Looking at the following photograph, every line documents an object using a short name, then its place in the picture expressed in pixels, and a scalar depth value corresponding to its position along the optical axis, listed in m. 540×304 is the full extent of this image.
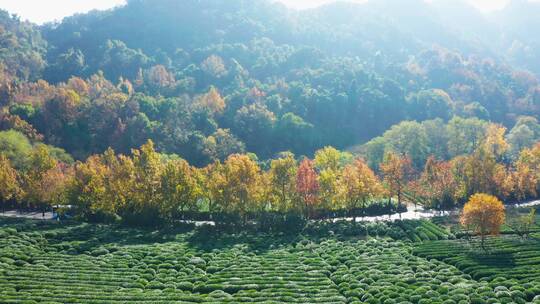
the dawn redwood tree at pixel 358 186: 73.19
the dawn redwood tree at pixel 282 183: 74.44
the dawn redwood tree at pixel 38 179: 77.75
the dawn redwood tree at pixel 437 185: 81.25
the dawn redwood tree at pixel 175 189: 72.75
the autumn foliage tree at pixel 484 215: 57.66
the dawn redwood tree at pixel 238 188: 72.50
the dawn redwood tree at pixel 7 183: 78.94
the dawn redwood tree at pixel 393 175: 78.38
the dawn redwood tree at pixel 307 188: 73.88
